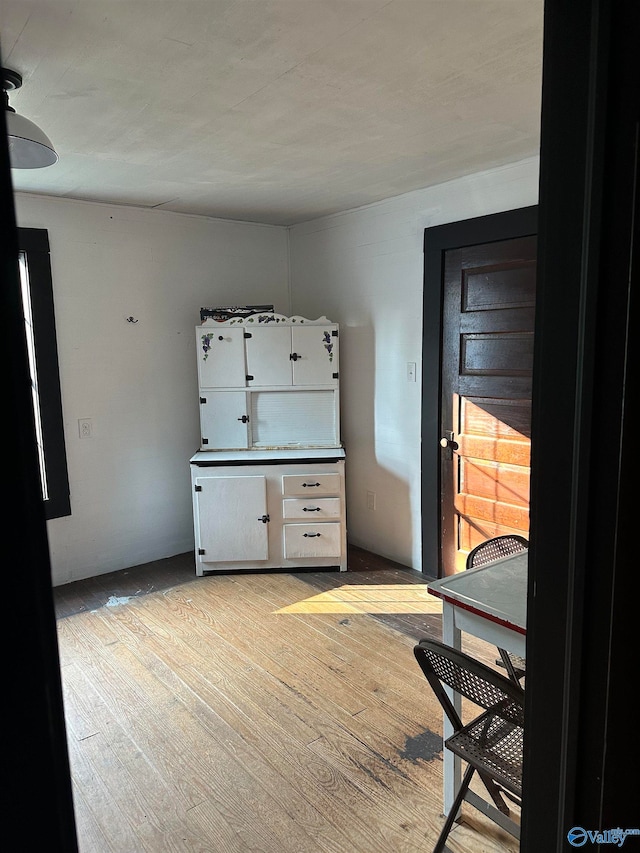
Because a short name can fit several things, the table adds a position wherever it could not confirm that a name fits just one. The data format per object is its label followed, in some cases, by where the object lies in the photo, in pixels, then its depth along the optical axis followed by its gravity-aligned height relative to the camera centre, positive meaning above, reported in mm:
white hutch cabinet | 3758 -622
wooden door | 3051 -218
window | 3432 -17
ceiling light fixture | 1868 +713
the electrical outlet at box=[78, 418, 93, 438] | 3727 -424
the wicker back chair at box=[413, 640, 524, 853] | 1477 -1025
